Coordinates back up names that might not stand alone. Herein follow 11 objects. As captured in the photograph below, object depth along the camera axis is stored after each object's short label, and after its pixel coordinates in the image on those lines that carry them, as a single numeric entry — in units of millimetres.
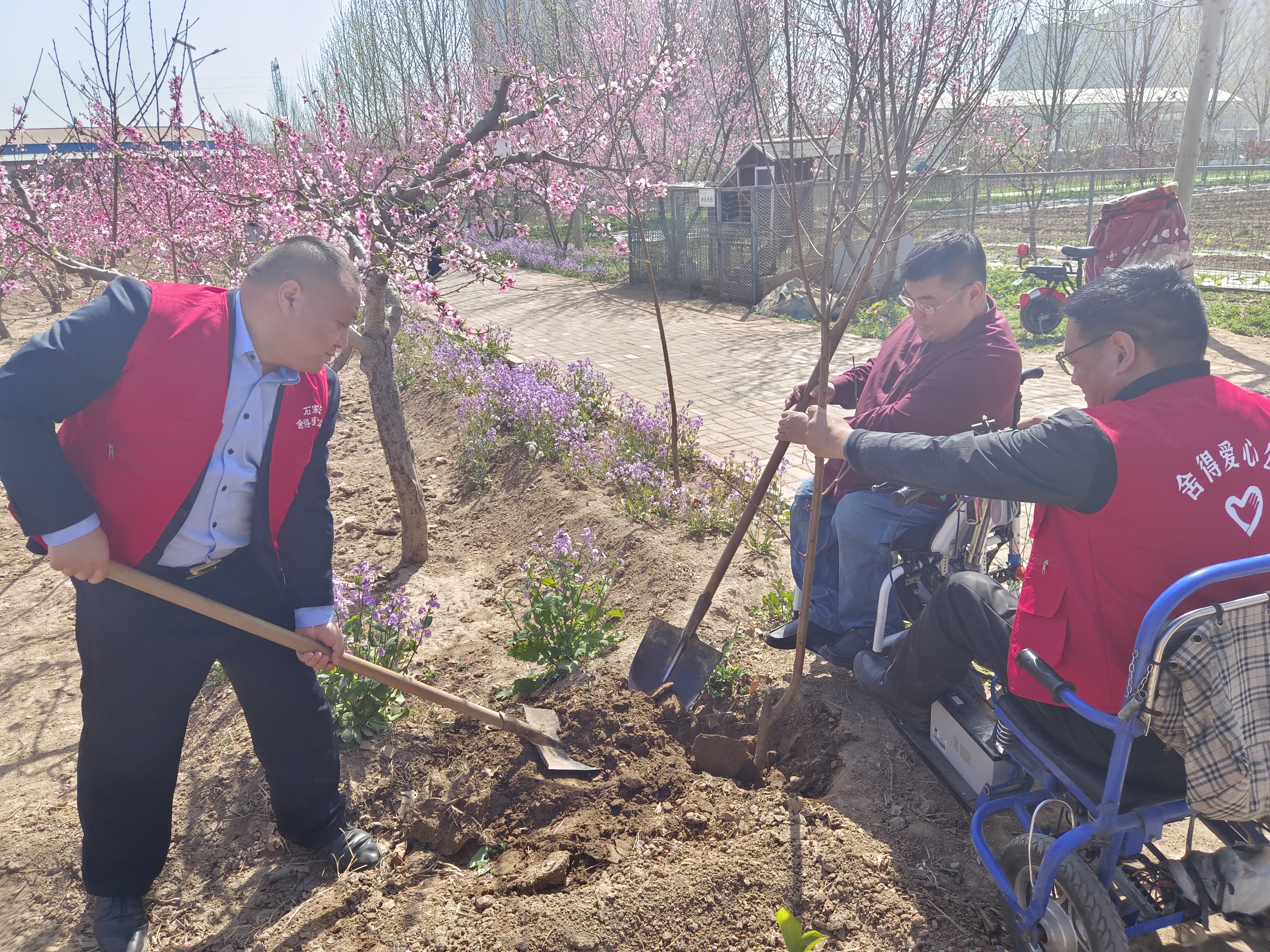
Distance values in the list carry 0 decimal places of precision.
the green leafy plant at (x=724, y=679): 3336
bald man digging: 2045
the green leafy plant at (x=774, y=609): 3787
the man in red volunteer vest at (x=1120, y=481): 1888
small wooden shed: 13141
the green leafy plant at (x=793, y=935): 1874
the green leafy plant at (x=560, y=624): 3434
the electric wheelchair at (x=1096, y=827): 1712
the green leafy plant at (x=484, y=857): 2643
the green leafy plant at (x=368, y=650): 3156
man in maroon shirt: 3168
